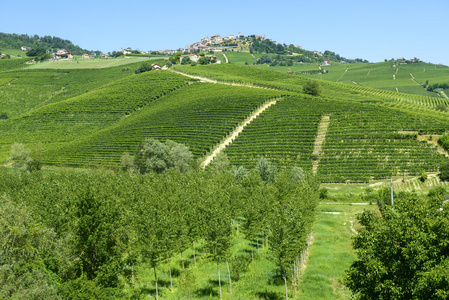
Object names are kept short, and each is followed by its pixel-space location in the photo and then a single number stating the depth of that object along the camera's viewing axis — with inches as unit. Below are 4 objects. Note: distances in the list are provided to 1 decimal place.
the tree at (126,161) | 3698.3
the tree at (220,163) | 3304.6
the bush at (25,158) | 3844.5
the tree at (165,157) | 3435.0
